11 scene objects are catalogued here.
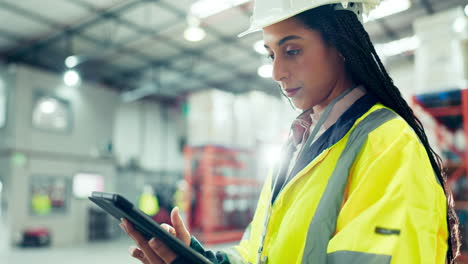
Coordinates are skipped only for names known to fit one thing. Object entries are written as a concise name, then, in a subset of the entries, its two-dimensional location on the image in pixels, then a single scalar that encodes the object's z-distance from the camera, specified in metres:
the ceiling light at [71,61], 13.01
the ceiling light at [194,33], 9.07
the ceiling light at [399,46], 13.33
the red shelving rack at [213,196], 11.18
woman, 0.95
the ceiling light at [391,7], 10.69
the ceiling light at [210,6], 10.32
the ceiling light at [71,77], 11.84
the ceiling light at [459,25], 6.54
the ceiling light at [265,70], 11.16
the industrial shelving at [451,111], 6.18
